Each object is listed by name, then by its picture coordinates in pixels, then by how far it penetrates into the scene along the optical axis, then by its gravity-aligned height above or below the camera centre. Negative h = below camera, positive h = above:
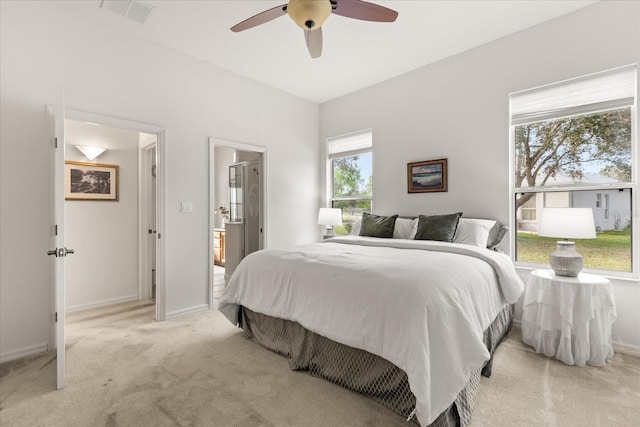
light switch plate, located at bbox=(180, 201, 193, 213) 3.49 +0.05
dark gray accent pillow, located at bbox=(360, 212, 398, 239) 3.67 -0.18
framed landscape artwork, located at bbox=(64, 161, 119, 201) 3.53 +0.37
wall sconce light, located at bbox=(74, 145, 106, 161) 3.59 +0.73
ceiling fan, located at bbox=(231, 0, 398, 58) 1.94 +1.35
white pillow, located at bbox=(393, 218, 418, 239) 3.58 -0.20
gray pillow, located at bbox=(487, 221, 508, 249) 3.15 -0.24
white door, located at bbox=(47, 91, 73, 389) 1.93 -0.22
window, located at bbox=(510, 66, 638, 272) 2.67 +0.48
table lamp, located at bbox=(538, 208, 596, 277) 2.32 -0.15
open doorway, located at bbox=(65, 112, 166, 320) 3.52 -0.17
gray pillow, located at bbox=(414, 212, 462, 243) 3.14 -0.17
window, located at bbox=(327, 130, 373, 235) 4.67 +0.58
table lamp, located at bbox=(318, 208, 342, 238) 4.48 -0.08
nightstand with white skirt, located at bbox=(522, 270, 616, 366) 2.23 -0.81
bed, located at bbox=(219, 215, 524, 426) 1.52 -0.64
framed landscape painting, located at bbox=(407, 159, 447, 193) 3.74 +0.44
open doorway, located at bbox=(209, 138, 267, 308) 3.76 +0.05
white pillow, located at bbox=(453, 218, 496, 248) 3.03 -0.21
